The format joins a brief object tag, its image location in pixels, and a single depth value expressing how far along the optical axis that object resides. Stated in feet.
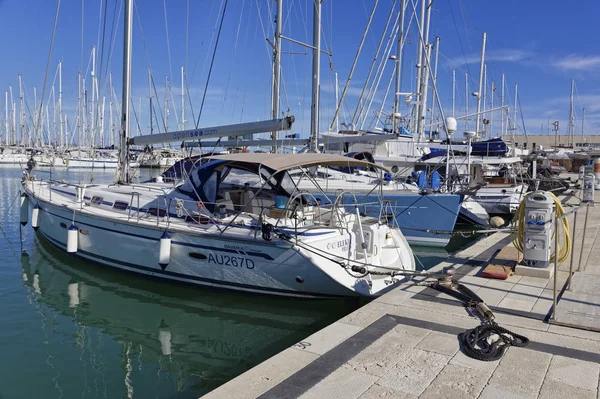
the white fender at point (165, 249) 27.22
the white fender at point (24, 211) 45.43
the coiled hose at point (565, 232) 22.92
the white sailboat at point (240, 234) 24.16
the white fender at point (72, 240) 32.24
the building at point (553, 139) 264.52
